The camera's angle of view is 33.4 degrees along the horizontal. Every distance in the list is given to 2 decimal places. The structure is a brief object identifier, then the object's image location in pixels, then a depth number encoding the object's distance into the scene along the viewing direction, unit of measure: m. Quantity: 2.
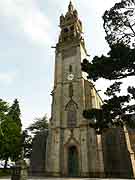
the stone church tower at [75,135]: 27.20
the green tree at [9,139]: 35.28
